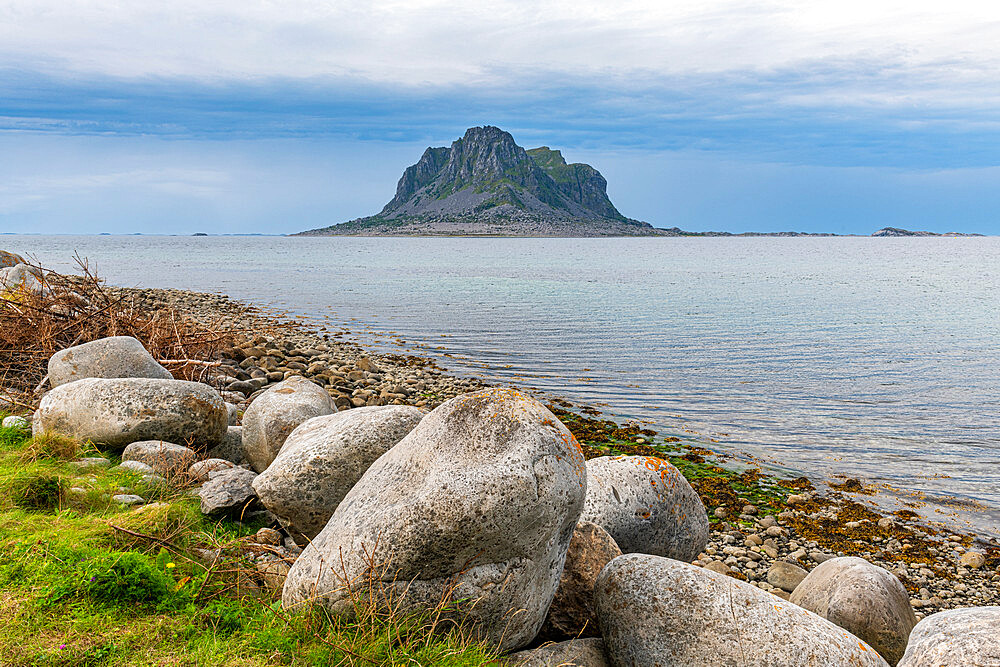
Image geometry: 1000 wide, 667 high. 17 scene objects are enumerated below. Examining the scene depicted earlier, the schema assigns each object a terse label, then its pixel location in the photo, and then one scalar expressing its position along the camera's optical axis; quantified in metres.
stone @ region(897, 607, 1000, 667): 4.47
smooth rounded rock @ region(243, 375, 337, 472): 8.21
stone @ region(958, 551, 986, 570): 9.25
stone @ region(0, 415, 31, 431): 8.09
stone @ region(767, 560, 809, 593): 8.62
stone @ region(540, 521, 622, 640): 5.55
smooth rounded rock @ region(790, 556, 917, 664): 6.48
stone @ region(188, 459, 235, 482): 7.10
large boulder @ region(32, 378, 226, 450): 7.64
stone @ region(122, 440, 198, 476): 7.15
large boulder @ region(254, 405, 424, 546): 6.02
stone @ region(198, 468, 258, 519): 6.49
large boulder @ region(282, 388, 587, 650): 4.51
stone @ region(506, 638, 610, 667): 4.77
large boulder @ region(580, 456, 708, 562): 7.05
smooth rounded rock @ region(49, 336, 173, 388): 9.34
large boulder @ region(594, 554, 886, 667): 4.72
